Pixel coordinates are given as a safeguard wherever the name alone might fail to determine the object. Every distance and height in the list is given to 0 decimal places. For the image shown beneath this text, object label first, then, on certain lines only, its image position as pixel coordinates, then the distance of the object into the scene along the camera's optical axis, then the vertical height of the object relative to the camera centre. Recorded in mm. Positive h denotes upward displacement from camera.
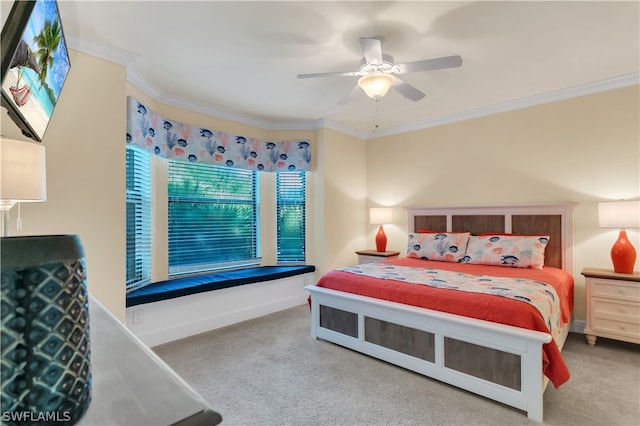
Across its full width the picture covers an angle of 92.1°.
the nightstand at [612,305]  2787 -896
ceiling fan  2119 +1052
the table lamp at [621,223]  2779 -124
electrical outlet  2906 -962
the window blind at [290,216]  4633 -44
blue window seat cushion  2967 -773
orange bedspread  1927 -667
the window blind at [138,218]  3143 -37
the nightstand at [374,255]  4547 -646
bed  1951 -780
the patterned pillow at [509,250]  3279 -442
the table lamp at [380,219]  4742 -108
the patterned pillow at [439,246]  3750 -434
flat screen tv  933 +587
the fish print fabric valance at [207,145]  3022 +851
